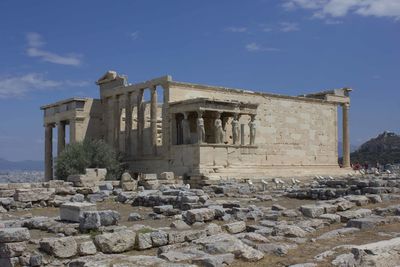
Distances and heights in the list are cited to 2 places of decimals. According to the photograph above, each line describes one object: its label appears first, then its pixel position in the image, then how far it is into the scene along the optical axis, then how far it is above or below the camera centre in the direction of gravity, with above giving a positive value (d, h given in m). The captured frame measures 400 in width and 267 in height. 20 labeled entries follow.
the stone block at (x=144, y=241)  8.71 -1.50
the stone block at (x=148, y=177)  22.28 -1.13
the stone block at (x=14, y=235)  8.15 -1.29
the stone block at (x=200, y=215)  11.52 -1.44
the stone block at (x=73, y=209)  11.39 -1.28
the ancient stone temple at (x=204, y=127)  27.47 +1.31
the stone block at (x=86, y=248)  8.18 -1.52
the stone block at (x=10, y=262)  8.00 -1.68
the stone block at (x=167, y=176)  23.80 -1.17
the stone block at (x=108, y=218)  10.49 -1.34
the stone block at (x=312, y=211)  12.55 -1.49
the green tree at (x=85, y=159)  27.31 -0.43
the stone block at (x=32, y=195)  16.75 -1.40
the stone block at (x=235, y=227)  10.37 -1.54
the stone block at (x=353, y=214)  12.00 -1.52
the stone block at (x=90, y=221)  10.06 -1.35
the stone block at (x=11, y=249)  8.06 -1.49
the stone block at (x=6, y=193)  18.36 -1.44
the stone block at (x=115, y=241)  8.34 -1.45
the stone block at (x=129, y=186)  21.06 -1.42
